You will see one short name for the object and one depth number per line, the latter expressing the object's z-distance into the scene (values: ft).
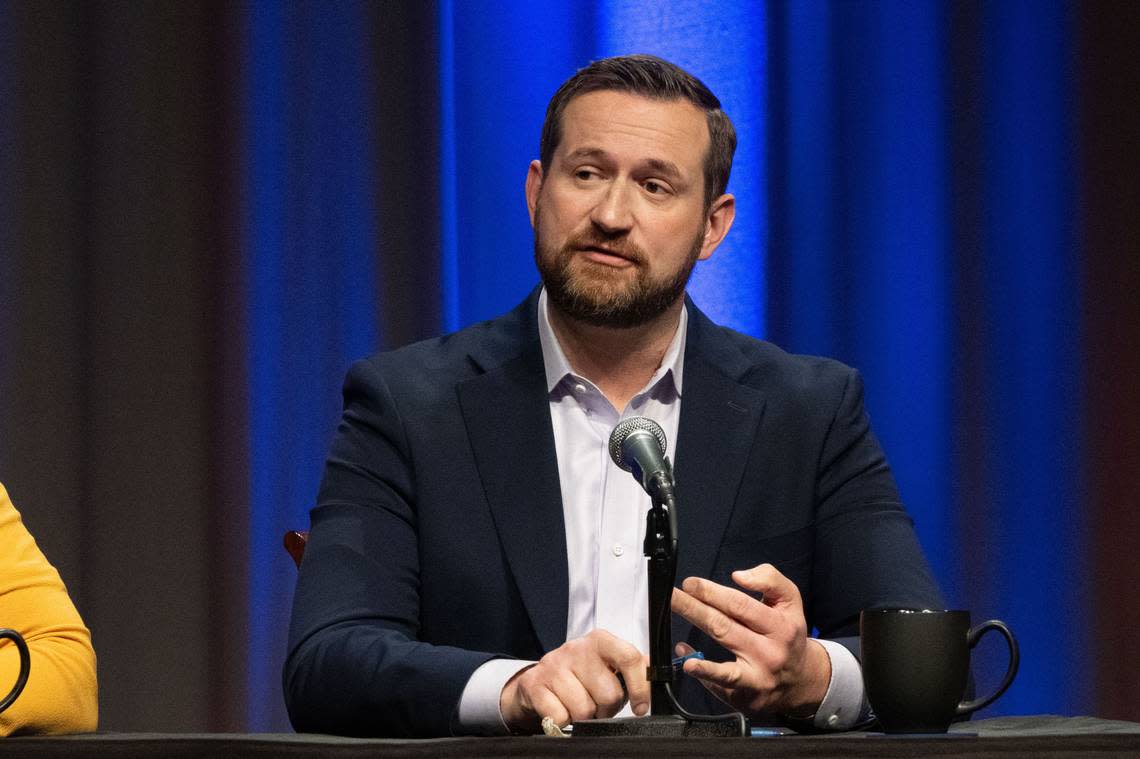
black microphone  27.74
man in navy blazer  29.70
